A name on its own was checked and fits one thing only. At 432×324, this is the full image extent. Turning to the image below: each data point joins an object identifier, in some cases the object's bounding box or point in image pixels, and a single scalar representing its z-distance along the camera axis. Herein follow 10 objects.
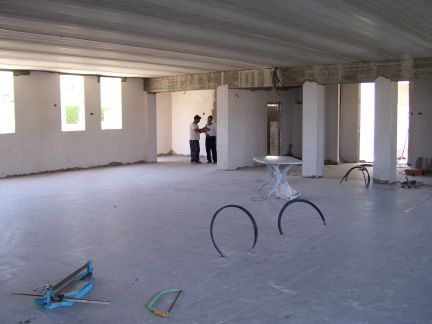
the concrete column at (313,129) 12.55
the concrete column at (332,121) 15.46
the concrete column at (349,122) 15.66
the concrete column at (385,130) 11.48
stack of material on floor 13.37
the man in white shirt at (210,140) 16.05
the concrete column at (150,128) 16.45
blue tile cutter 4.21
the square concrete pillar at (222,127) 14.24
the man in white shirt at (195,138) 16.27
